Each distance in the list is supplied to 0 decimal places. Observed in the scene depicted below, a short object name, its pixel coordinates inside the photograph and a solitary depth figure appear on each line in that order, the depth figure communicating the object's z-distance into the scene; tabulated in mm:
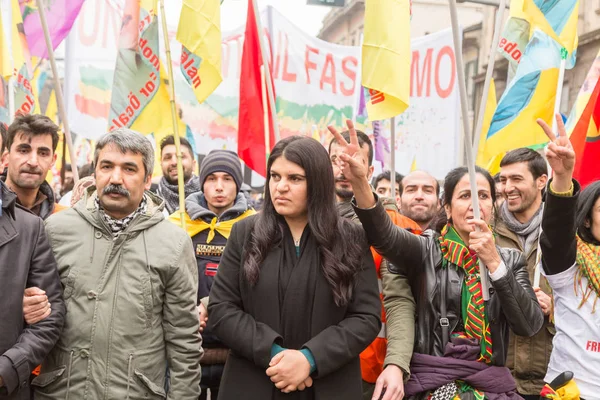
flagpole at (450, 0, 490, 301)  3125
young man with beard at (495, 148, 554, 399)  4062
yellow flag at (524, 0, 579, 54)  4812
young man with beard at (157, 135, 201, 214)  5262
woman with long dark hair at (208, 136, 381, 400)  2789
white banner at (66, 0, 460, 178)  8250
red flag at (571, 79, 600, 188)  4922
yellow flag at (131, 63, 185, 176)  5188
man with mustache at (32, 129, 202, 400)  2926
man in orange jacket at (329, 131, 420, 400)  2992
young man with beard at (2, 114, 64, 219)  3801
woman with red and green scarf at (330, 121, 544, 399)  2984
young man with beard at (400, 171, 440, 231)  4762
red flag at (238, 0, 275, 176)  5500
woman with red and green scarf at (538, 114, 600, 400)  3092
